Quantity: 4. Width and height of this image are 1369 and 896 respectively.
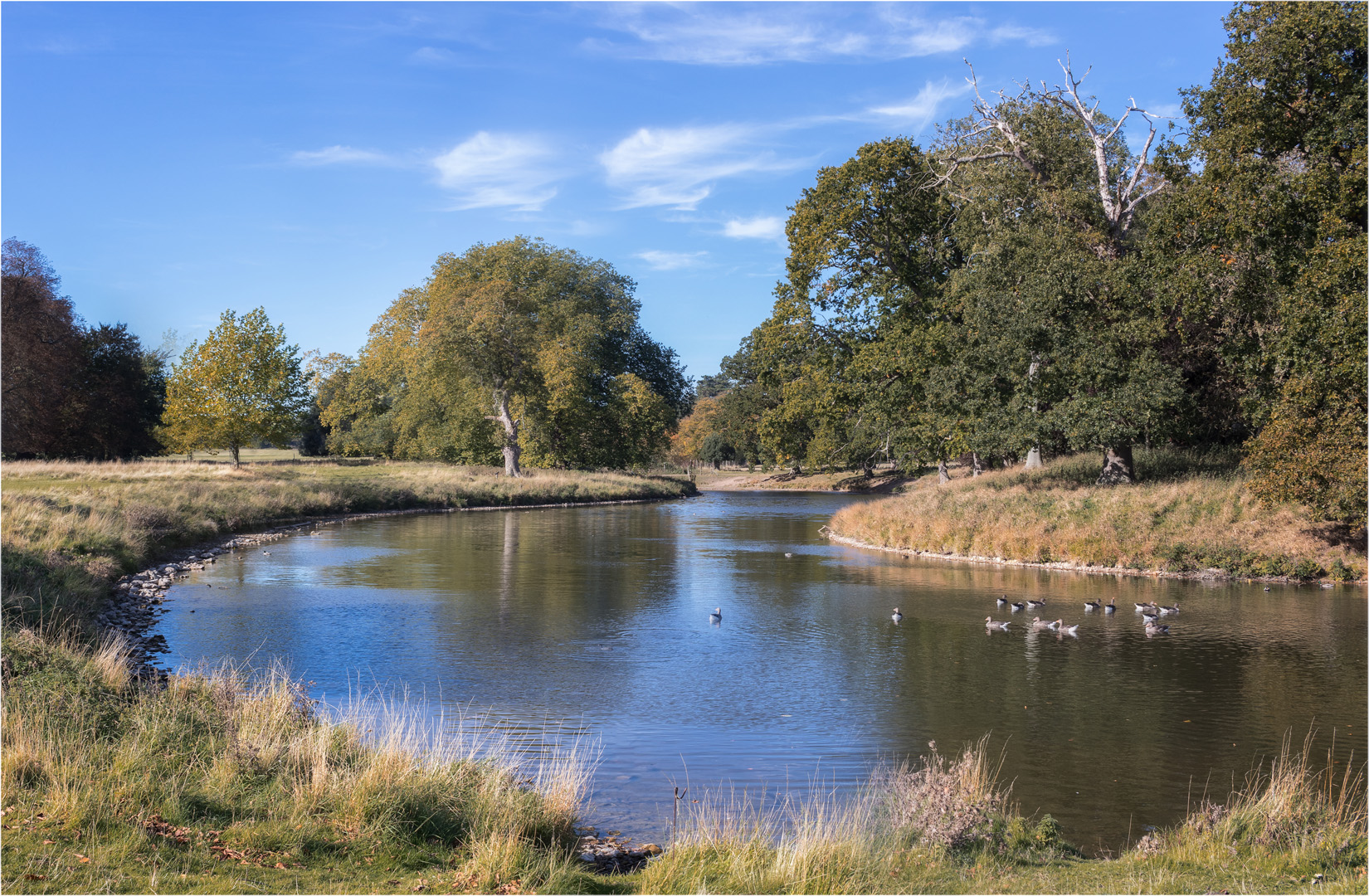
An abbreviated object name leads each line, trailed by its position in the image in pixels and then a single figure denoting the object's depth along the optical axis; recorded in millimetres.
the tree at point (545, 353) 60656
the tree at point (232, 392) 55281
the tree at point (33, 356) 50406
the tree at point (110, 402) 58719
